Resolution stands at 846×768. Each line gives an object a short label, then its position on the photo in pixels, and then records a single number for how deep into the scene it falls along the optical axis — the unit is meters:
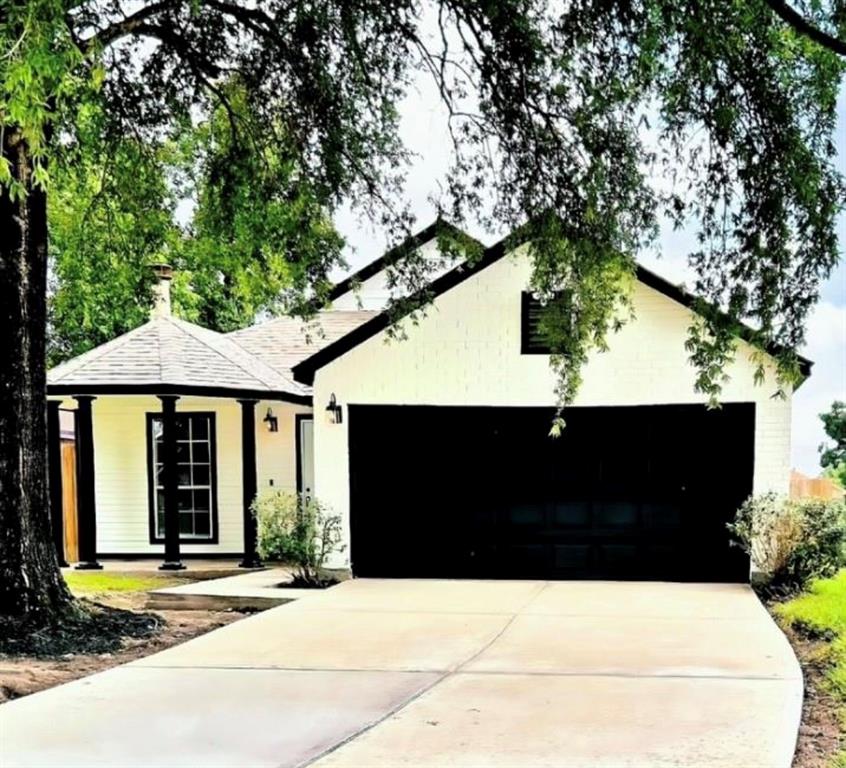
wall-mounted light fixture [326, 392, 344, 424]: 11.63
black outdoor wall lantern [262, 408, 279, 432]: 13.94
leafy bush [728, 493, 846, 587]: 9.83
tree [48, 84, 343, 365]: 10.33
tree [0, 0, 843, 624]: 7.12
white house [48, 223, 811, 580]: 11.12
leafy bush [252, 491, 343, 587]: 11.01
